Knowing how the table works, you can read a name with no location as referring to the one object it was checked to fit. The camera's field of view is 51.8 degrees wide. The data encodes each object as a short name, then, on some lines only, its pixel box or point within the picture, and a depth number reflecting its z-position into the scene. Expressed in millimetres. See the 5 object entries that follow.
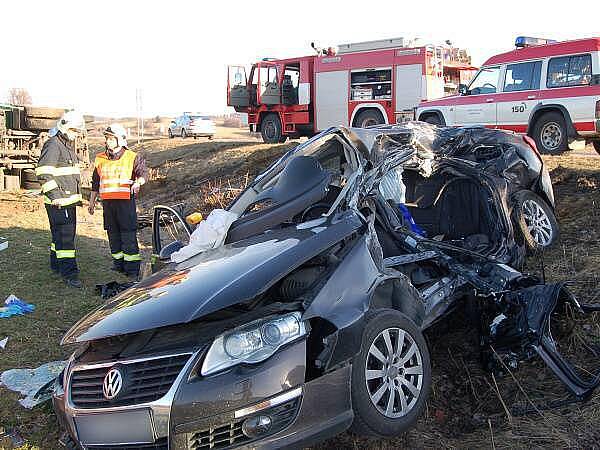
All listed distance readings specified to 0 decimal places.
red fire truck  15844
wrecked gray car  2646
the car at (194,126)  31047
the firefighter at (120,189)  6996
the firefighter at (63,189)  6750
